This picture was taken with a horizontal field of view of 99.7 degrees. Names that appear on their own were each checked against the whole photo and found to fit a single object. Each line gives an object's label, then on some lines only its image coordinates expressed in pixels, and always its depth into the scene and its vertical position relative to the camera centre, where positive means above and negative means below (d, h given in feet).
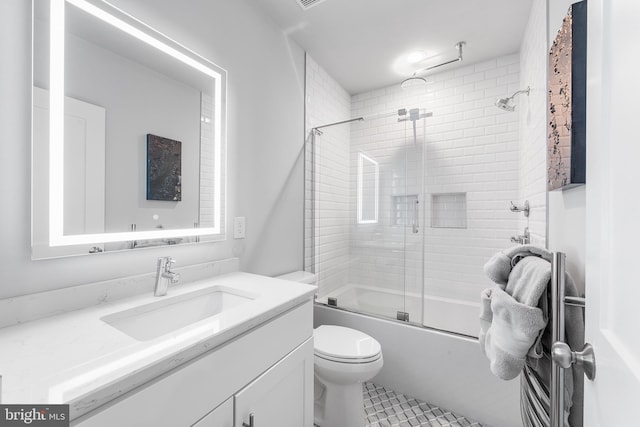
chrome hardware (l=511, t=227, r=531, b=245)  5.91 -0.56
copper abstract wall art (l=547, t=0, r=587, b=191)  2.96 +1.35
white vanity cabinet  1.97 -1.64
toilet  4.67 -2.90
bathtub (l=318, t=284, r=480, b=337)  6.77 -2.51
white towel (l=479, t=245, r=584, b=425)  2.50 -1.03
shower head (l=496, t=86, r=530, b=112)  6.16 +2.62
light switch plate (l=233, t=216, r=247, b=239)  5.22 -0.30
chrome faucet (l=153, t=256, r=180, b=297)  3.59 -0.88
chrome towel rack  1.71 -0.92
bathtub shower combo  7.00 -0.33
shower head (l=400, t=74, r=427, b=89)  8.36 +4.12
